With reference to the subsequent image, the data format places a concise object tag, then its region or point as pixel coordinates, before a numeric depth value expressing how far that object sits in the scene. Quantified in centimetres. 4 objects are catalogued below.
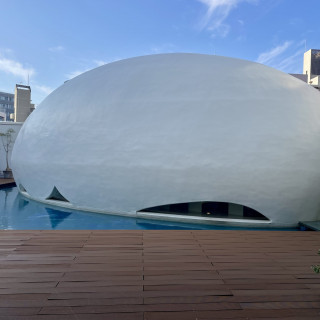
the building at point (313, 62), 3728
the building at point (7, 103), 7056
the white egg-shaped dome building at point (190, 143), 762
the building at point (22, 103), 2806
